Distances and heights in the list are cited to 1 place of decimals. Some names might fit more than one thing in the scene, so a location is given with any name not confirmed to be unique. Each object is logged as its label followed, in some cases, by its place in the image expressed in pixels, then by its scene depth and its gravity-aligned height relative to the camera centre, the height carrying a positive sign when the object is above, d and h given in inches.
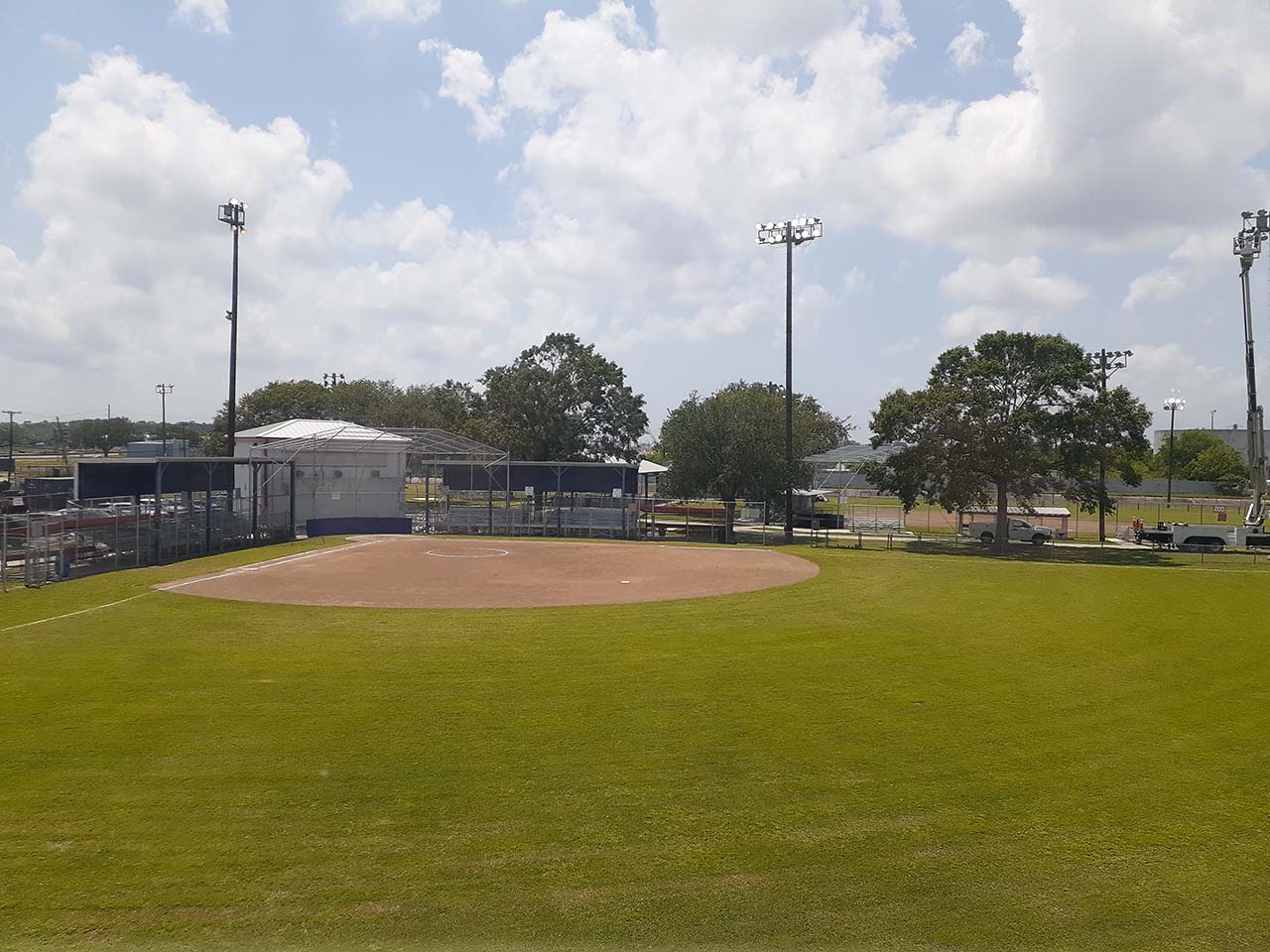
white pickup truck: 1881.2 -93.5
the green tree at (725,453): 1923.0 +83.1
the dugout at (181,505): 1277.1 -39.0
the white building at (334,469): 1838.1 +36.7
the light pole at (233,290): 1770.4 +413.3
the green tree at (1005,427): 1626.5 +125.0
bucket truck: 1781.4 +10.2
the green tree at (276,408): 3575.3 +326.7
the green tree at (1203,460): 4170.8 +172.1
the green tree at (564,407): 2674.7 +257.1
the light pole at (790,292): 1882.3 +444.1
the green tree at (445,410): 2834.6 +294.5
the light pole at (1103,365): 1871.3 +297.5
